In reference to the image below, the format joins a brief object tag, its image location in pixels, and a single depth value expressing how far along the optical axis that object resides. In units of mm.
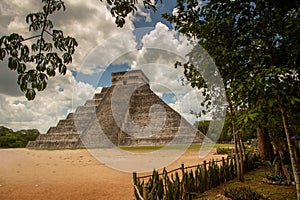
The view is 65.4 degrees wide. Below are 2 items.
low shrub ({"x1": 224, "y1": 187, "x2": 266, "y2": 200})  4153
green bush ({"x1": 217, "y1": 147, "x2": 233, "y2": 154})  19189
